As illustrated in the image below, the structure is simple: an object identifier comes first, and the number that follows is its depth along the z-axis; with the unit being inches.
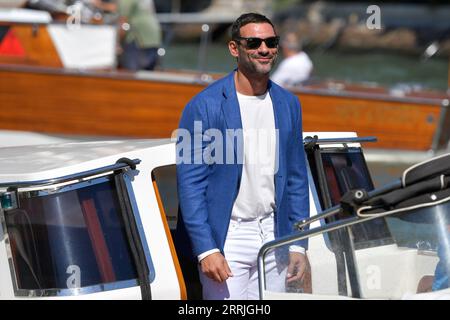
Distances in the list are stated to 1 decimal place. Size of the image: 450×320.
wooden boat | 858.1
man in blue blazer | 305.0
